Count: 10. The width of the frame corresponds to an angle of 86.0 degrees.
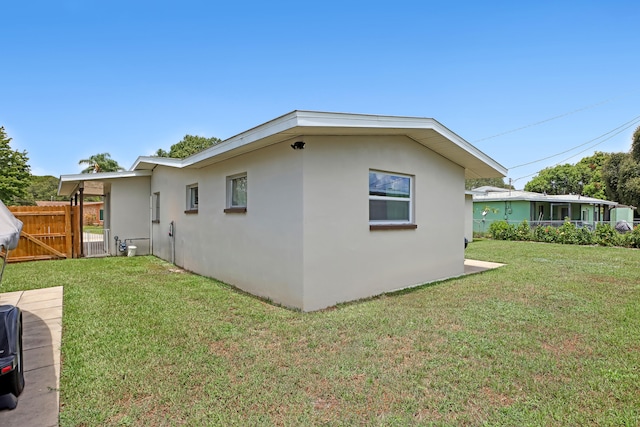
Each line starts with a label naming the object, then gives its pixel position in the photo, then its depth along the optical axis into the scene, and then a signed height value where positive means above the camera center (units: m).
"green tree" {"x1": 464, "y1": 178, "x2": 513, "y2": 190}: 61.81 +5.29
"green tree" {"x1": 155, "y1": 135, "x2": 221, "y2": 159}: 34.47 +6.81
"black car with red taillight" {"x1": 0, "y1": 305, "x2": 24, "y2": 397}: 2.53 -1.10
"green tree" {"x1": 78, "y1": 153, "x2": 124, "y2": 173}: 39.19 +5.84
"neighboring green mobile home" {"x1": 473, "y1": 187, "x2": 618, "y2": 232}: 22.92 +0.22
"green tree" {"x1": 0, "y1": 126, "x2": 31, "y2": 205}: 26.41 +3.25
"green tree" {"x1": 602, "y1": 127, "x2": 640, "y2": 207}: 22.36 +2.47
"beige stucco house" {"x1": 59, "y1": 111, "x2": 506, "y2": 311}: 5.40 +0.10
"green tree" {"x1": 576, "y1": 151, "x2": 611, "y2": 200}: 39.78 +4.81
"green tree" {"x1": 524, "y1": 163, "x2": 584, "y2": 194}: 45.56 +4.20
